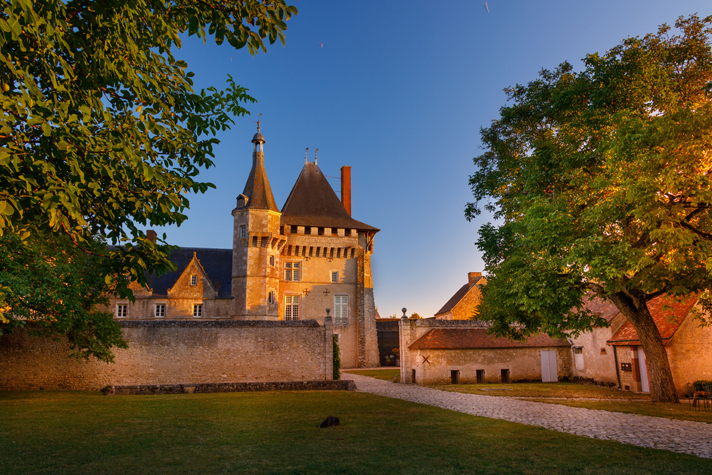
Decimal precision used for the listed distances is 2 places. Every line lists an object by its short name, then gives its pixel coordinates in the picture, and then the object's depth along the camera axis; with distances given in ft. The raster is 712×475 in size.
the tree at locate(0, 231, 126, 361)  46.93
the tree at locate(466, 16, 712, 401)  41.04
